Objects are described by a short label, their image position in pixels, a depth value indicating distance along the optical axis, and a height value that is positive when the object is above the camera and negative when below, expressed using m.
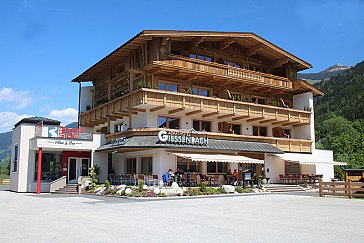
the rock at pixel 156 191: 23.12 -1.45
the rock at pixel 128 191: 22.93 -1.44
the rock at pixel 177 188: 23.86 -1.34
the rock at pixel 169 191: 23.41 -1.49
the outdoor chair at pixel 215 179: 28.47 -0.99
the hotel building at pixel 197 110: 27.97 +4.13
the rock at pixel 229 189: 25.41 -1.47
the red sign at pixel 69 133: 29.02 +2.36
